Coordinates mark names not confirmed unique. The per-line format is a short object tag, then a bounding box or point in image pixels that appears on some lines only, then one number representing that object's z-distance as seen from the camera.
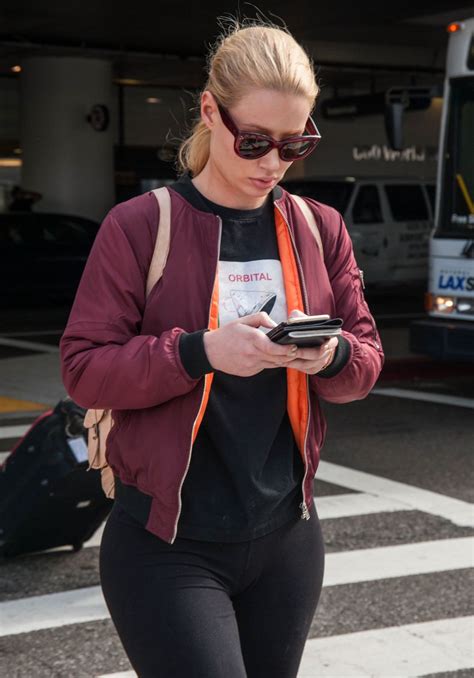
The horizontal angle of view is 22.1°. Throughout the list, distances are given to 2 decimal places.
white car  20.77
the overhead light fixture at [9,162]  30.14
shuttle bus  10.39
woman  2.34
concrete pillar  25.25
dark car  19.72
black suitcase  5.48
